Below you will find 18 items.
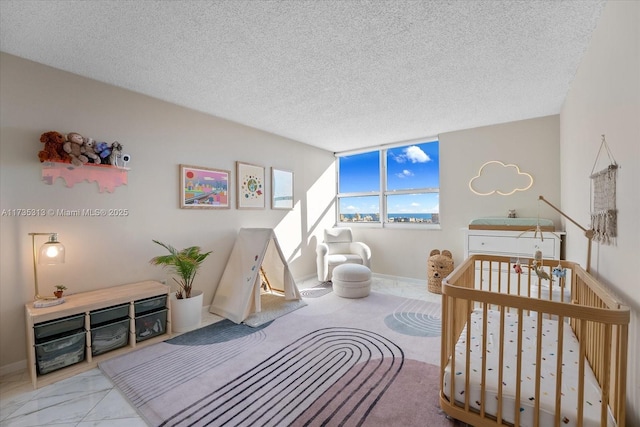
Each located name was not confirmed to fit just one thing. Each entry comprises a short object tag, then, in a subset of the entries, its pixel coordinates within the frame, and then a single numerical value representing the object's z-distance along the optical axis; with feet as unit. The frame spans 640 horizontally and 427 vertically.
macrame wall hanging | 4.83
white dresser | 10.63
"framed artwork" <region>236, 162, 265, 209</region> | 12.41
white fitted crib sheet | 4.01
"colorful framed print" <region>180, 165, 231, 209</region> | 10.49
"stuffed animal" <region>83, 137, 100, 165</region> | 7.94
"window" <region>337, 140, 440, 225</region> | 15.16
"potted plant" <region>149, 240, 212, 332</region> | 9.12
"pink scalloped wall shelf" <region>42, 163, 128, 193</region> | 7.59
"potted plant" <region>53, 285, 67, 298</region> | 7.29
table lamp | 6.93
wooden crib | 3.62
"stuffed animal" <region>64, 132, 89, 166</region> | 7.56
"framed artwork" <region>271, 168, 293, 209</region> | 14.03
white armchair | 14.64
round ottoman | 12.44
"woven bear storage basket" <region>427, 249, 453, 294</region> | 12.94
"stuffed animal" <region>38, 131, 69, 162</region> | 7.26
